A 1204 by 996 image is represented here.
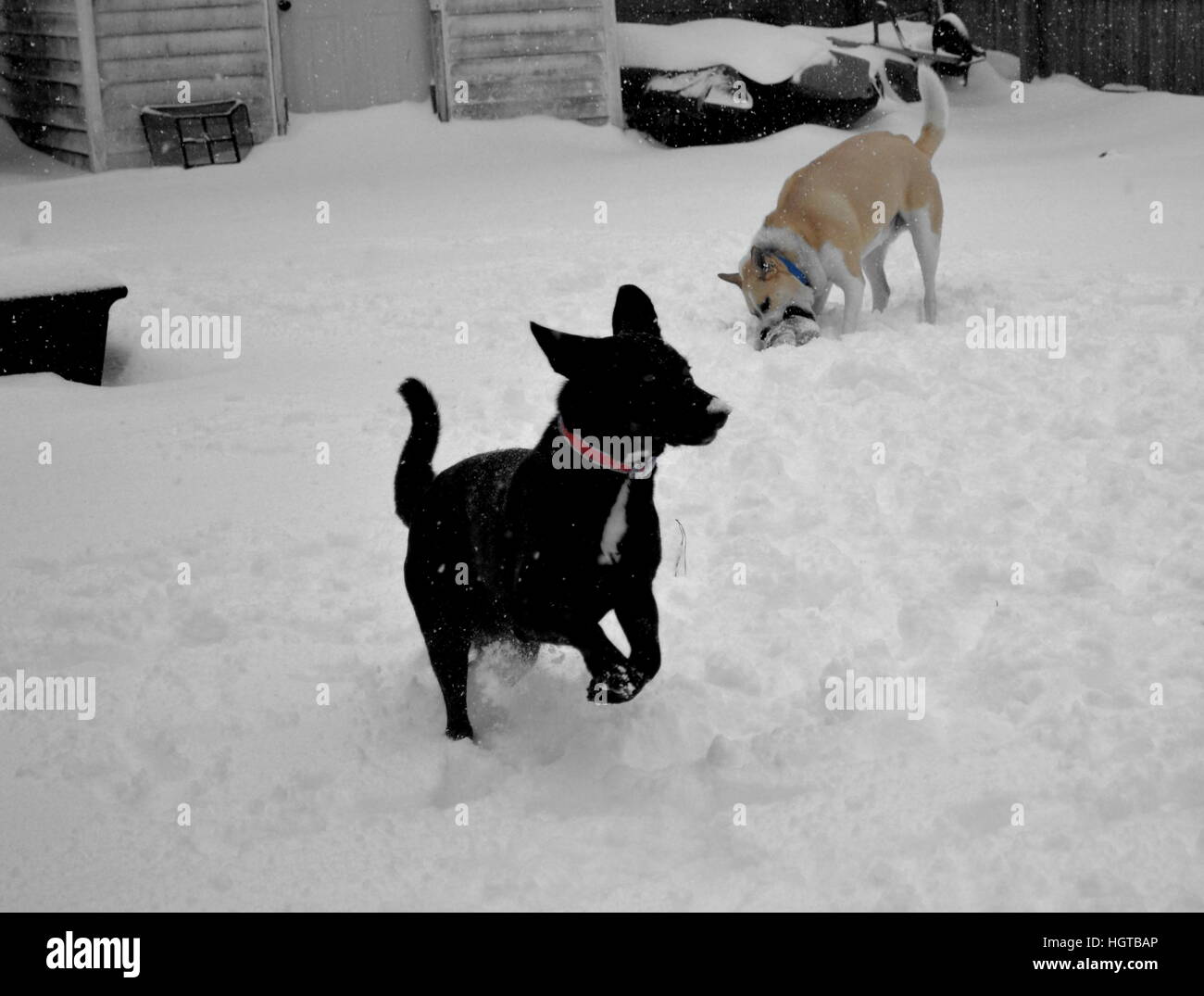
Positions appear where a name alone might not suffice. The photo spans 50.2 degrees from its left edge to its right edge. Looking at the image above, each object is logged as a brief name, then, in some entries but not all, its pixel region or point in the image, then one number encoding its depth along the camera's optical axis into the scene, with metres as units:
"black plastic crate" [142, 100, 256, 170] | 13.84
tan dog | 7.48
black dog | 3.24
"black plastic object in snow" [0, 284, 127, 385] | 7.18
